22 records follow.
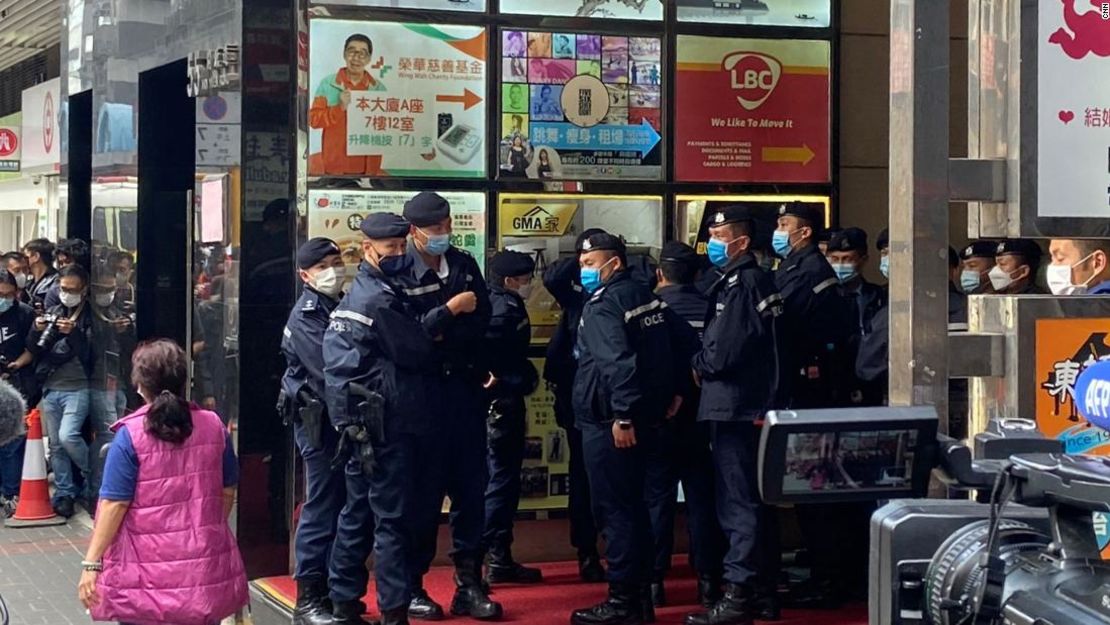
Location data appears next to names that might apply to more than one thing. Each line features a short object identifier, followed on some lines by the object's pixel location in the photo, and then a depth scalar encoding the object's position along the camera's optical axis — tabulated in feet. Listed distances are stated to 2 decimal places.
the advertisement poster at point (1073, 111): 13.97
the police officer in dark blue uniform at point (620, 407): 24.75
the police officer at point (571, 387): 27.94
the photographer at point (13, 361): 41.19
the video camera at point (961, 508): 9.16
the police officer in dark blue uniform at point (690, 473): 26.61
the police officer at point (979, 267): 28.30
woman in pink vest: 19.27
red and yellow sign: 30.99
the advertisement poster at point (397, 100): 28.60
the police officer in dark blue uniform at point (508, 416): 27.89
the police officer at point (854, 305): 27.48
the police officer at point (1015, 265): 27.20
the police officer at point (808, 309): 26.73
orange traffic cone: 40.29
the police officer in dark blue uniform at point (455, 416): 24.54
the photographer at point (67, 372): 41.06
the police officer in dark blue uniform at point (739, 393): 24.84
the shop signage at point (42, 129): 70.59
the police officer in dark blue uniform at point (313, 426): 25.54
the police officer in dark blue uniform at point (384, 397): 23.67
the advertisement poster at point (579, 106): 30.12
